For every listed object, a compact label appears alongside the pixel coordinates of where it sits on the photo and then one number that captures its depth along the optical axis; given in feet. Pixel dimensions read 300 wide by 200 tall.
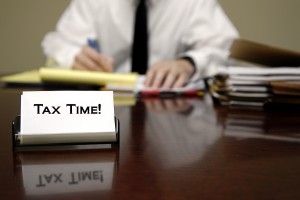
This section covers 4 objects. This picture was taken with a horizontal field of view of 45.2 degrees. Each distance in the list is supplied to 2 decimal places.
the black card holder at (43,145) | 1.21
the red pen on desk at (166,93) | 2.55
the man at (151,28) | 4.99
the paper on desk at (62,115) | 1.17
